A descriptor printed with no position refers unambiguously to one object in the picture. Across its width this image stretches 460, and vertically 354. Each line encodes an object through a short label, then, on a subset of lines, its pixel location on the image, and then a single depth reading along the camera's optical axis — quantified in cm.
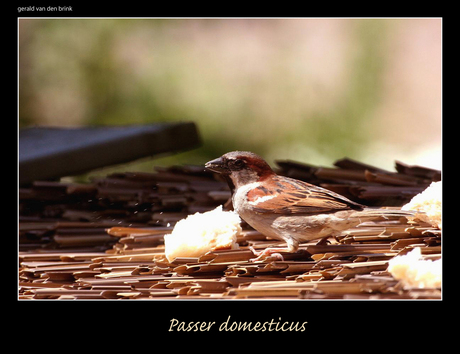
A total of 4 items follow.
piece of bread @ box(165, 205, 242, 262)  492
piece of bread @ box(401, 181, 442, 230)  481
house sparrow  509
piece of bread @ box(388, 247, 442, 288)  397
